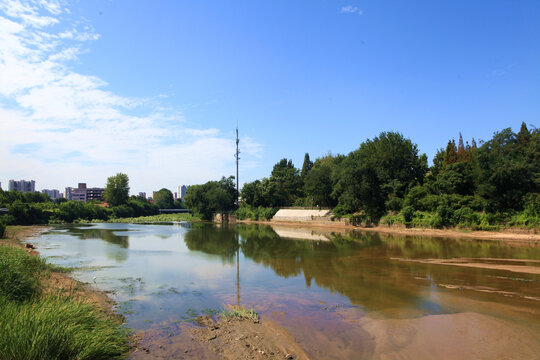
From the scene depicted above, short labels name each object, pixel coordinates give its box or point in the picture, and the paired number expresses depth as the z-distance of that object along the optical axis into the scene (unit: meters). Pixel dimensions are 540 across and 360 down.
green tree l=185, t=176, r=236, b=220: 72.12
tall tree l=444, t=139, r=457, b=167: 52.48
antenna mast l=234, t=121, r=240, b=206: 61.59
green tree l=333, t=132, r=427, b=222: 42.72
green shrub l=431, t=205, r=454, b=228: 32.97
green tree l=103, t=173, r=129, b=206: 98.00
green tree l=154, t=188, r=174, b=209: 138.12
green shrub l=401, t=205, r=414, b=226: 37.03
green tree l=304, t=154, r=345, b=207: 53.94
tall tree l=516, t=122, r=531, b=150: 32.94
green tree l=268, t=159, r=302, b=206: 67.12
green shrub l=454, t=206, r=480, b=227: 31.07
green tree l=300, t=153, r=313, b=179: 86.37
